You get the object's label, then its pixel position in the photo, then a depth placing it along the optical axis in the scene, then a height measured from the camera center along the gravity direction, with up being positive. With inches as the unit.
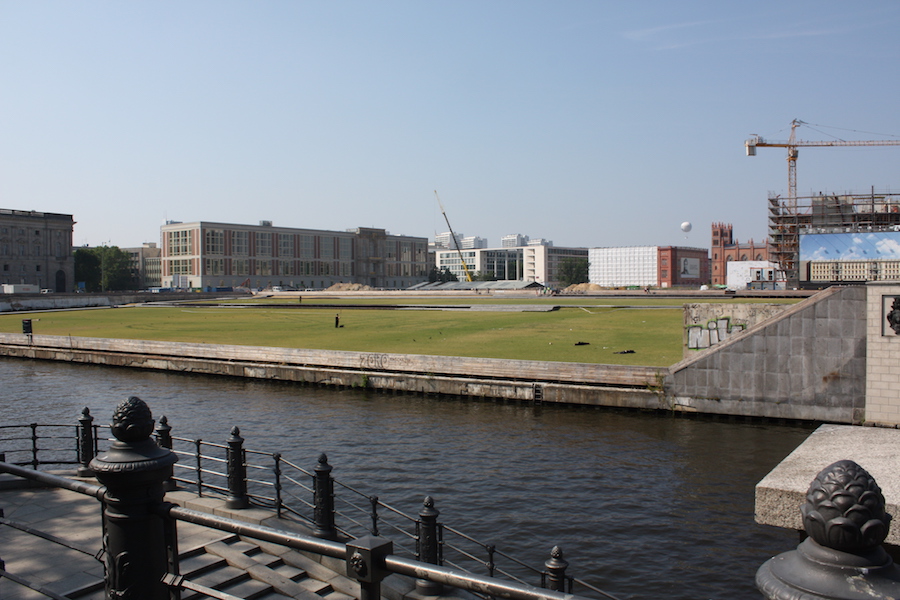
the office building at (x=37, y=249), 5054.1 +270.5
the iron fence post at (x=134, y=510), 178.4 -61.0
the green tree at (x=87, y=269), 5826.8 +133.0
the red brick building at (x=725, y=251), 7283.5 +350.8
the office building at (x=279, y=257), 6048.2 +269.3
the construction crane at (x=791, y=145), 6427.2 +1317.6
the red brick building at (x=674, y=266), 7519.7 +188.4
